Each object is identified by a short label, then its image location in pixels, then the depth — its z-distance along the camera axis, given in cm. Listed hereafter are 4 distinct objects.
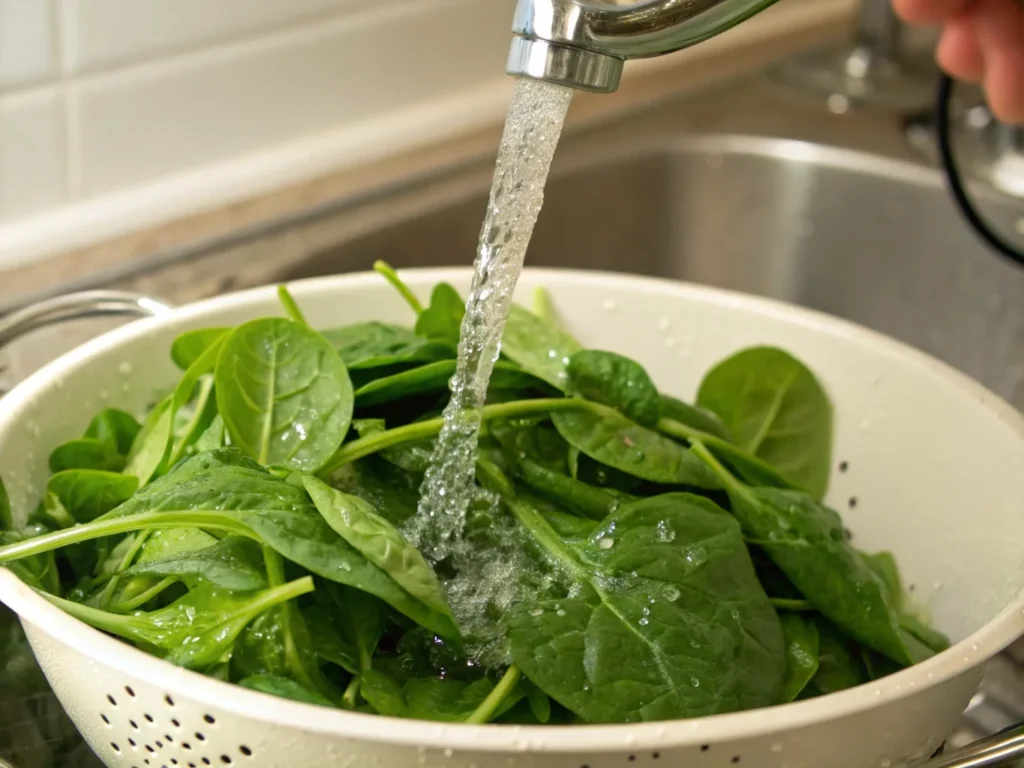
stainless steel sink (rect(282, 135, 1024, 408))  96
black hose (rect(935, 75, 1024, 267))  85
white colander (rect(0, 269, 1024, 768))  33
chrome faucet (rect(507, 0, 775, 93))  39
